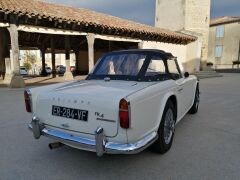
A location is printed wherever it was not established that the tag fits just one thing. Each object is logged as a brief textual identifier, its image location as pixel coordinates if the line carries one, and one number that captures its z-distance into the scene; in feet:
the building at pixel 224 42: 119.10
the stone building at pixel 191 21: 67.36
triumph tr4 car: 7.75
